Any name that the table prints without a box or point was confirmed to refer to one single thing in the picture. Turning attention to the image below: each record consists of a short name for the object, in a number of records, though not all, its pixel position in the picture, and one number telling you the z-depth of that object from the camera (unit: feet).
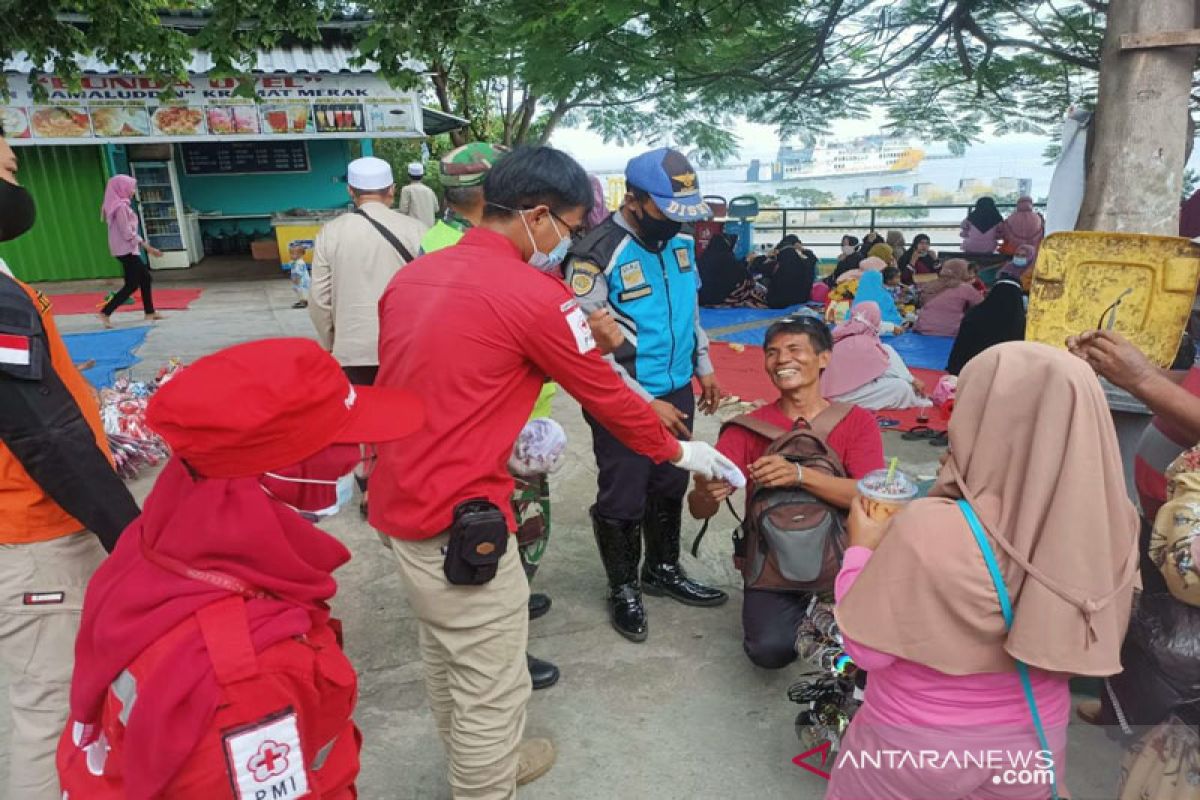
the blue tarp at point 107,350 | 23.67
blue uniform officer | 9.86
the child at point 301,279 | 32.94
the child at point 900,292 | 33.19
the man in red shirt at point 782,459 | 8.83
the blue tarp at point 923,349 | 26.32
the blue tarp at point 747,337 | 28.96
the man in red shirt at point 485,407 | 6.06
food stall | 39.58
